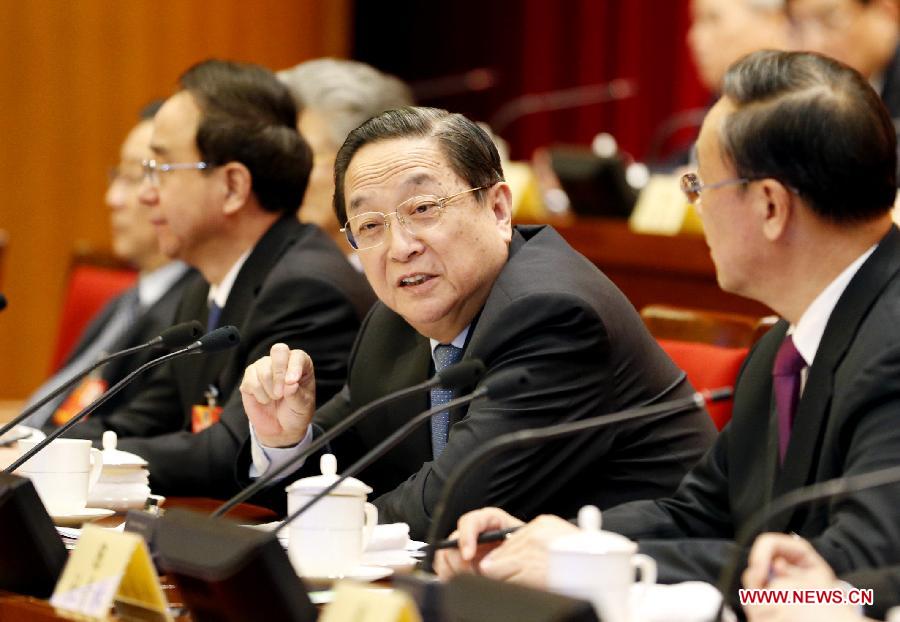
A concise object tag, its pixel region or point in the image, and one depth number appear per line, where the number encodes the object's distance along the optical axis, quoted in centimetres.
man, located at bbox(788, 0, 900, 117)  986
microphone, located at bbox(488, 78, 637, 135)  1661
